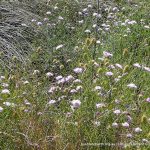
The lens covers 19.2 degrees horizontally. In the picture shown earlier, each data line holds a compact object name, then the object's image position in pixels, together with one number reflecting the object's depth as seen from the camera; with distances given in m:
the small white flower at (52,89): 3.10
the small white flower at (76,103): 2.66
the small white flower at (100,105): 2.64
